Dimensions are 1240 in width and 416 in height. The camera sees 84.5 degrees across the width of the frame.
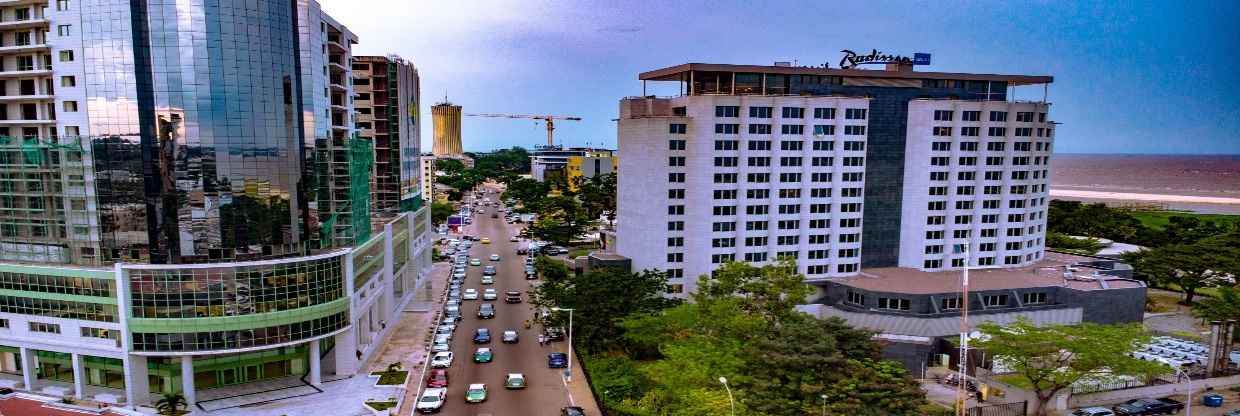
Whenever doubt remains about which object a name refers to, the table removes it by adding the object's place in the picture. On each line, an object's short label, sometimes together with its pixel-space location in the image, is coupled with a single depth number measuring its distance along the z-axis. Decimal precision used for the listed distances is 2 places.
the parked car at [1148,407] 43.66
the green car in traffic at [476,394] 44.47
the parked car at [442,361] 51.25
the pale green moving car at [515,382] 47.19
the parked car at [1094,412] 43.00
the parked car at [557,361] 51.72
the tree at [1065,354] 39.62
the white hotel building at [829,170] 62.28
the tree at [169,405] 41.72
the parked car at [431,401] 42.81
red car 46.94
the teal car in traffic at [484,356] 53.00
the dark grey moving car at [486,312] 66.19
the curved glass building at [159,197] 41.41
